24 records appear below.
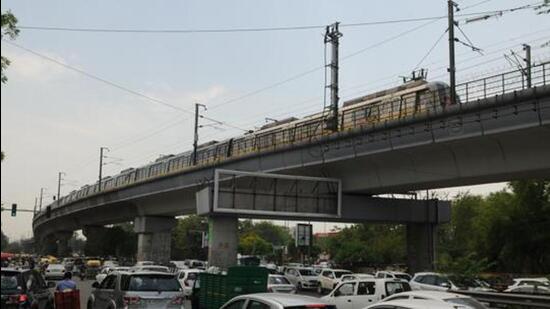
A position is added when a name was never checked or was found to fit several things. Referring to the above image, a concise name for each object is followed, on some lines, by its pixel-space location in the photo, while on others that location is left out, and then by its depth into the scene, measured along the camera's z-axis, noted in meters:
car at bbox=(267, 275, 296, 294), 25.86
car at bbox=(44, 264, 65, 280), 48.52
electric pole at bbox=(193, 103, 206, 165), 50.67
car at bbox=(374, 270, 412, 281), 33.31
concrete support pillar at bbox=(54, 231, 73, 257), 111.32
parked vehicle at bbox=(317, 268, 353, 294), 38.64
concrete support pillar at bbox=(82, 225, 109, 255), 96.06
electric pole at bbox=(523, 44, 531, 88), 24.14
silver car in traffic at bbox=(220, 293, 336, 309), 8.90
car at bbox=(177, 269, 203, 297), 29.23
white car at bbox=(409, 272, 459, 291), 25.06
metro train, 29.83
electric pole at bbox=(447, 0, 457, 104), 28.14
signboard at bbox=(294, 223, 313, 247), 63.14
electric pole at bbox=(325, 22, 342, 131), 35.44
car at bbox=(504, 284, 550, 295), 27.71
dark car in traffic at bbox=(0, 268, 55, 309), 13.16
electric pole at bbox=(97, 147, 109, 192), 93.34
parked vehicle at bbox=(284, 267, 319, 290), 40.12
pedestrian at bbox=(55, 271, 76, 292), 15.66
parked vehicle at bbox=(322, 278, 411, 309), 19.34
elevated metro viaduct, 24.72
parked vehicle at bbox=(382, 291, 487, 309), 10.87
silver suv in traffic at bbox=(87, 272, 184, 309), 14.75
